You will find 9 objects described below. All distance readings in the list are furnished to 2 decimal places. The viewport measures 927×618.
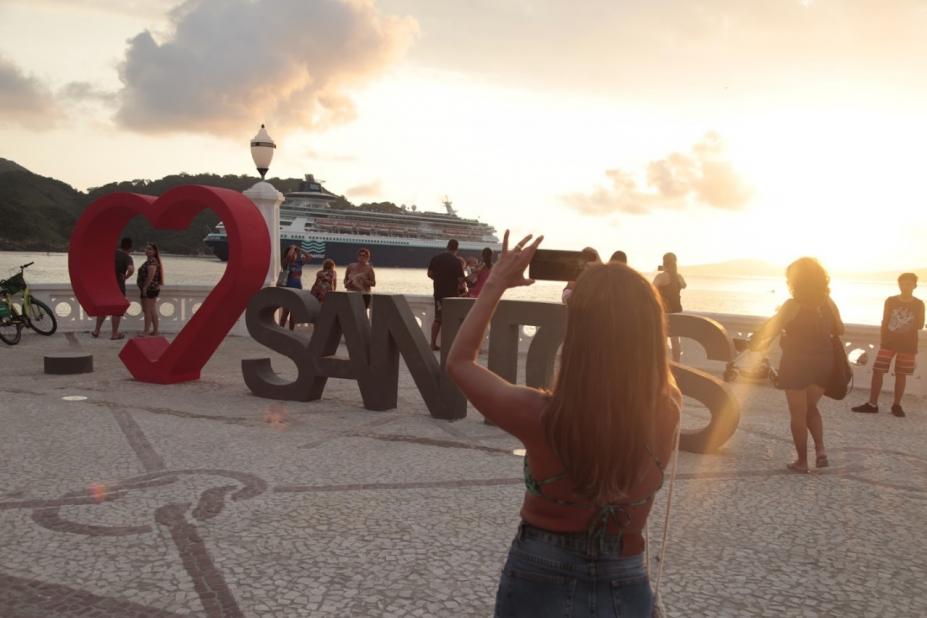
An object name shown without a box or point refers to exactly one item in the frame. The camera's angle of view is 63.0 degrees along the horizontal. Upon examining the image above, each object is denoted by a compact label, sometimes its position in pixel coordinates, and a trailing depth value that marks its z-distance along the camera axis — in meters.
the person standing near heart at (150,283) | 12.34
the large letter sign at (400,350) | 6.25
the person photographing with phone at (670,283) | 9.76
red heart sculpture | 8.52
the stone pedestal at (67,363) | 9.09
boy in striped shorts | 8.05
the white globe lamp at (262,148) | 12.84
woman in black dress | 5.33
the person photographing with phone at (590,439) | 1.59
